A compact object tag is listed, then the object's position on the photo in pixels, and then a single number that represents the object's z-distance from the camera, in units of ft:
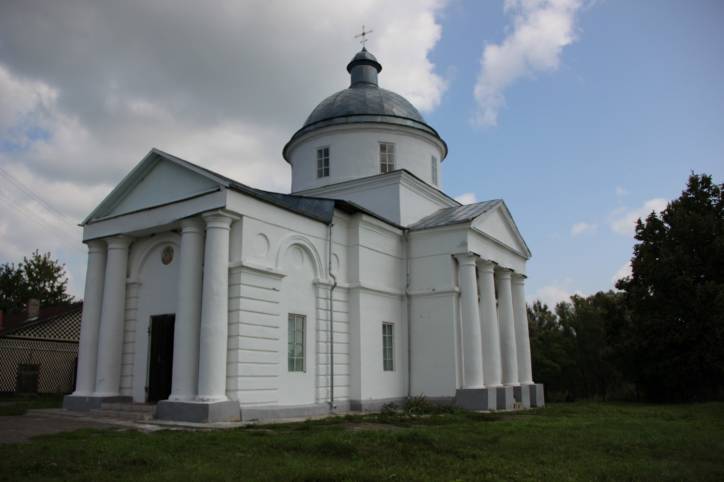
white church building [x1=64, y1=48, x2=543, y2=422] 44.96
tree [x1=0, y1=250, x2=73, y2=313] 127.95
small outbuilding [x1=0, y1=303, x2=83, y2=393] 75.25
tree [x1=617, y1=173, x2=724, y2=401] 78.43
